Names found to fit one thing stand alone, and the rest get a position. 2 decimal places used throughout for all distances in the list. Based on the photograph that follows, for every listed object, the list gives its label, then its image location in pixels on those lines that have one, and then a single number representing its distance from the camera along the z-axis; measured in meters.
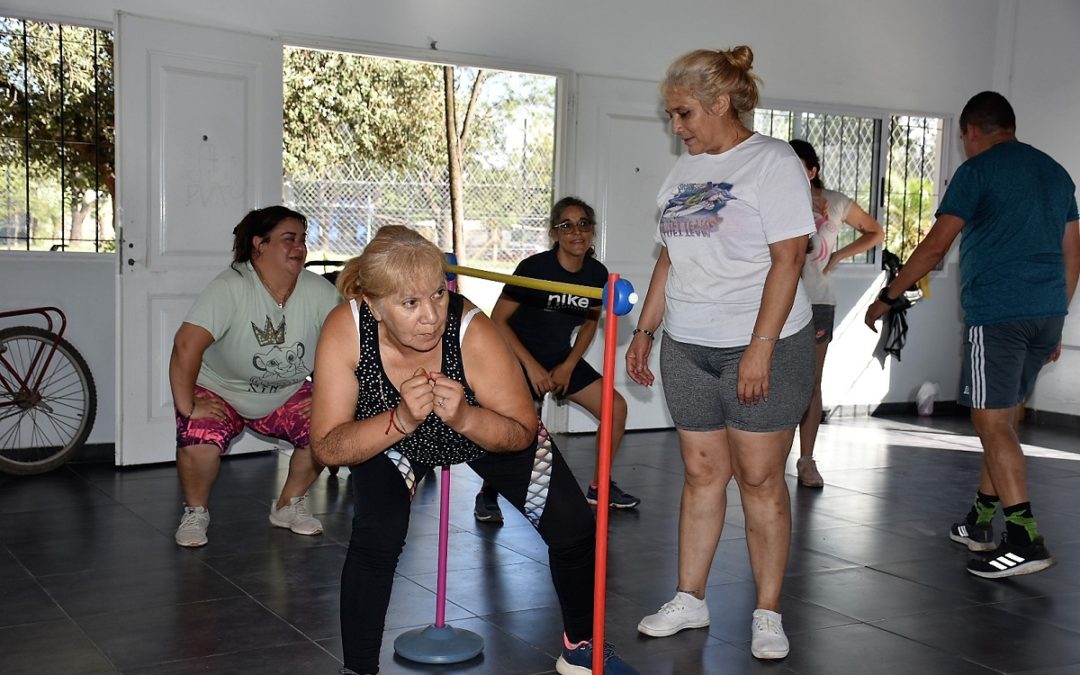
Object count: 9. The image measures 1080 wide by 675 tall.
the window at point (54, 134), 5.66
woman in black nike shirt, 4.38
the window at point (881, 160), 7.75
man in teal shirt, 3.87
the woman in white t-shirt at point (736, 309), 2.82
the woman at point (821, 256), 5.06
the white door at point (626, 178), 6.83
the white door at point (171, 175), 5.53
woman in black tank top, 2.39
